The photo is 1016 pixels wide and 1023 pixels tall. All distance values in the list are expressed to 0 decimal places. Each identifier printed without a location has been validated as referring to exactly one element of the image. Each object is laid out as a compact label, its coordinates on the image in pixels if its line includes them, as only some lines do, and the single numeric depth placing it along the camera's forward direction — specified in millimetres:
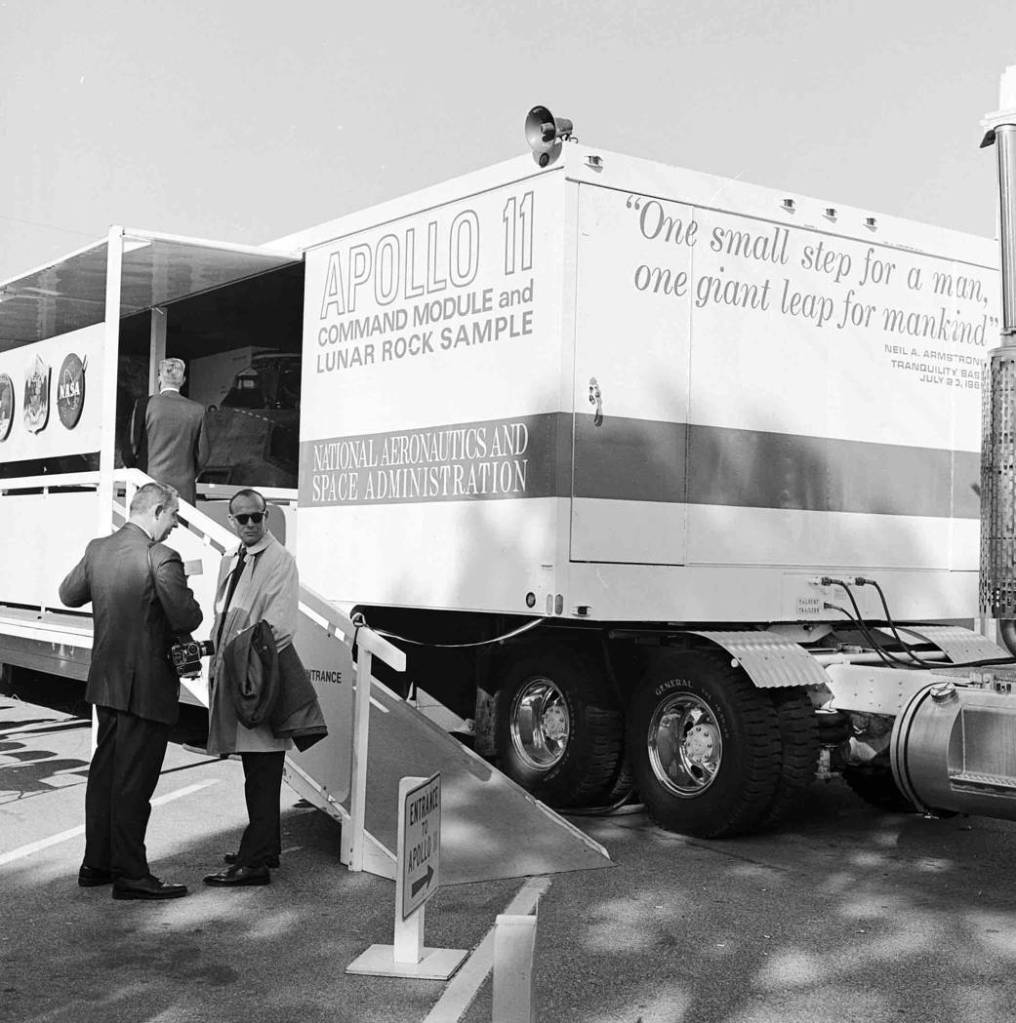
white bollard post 3439
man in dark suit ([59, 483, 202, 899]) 6438
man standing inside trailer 9906
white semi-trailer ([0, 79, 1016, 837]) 7828
